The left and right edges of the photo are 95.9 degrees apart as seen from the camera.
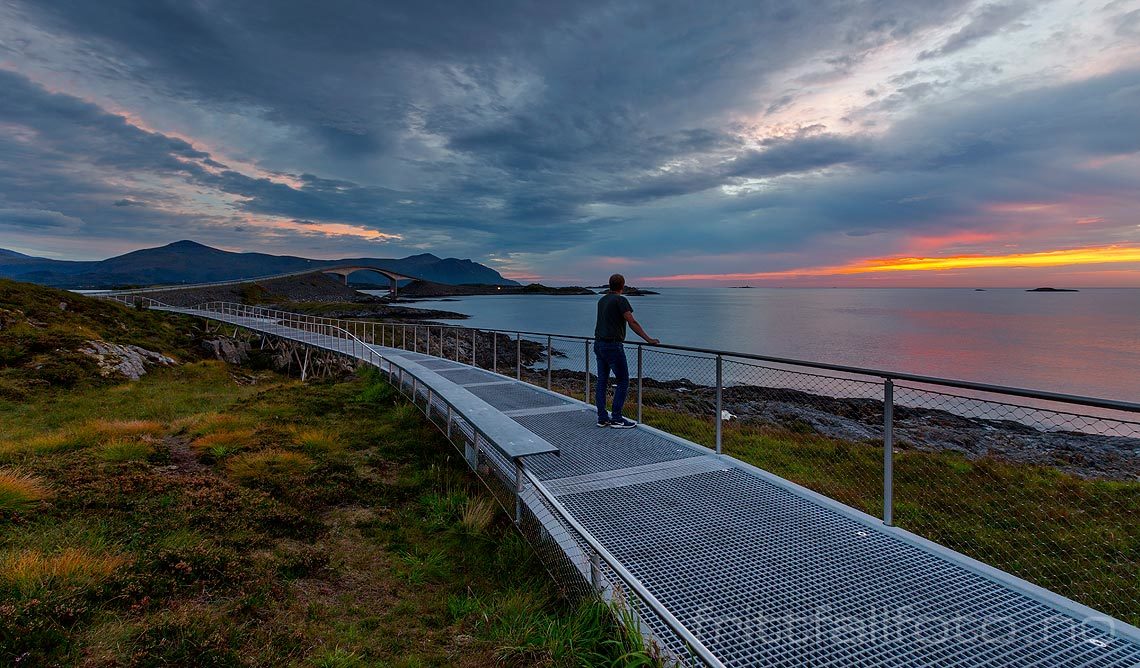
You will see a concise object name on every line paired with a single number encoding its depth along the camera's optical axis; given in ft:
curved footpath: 7.80
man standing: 19.89
